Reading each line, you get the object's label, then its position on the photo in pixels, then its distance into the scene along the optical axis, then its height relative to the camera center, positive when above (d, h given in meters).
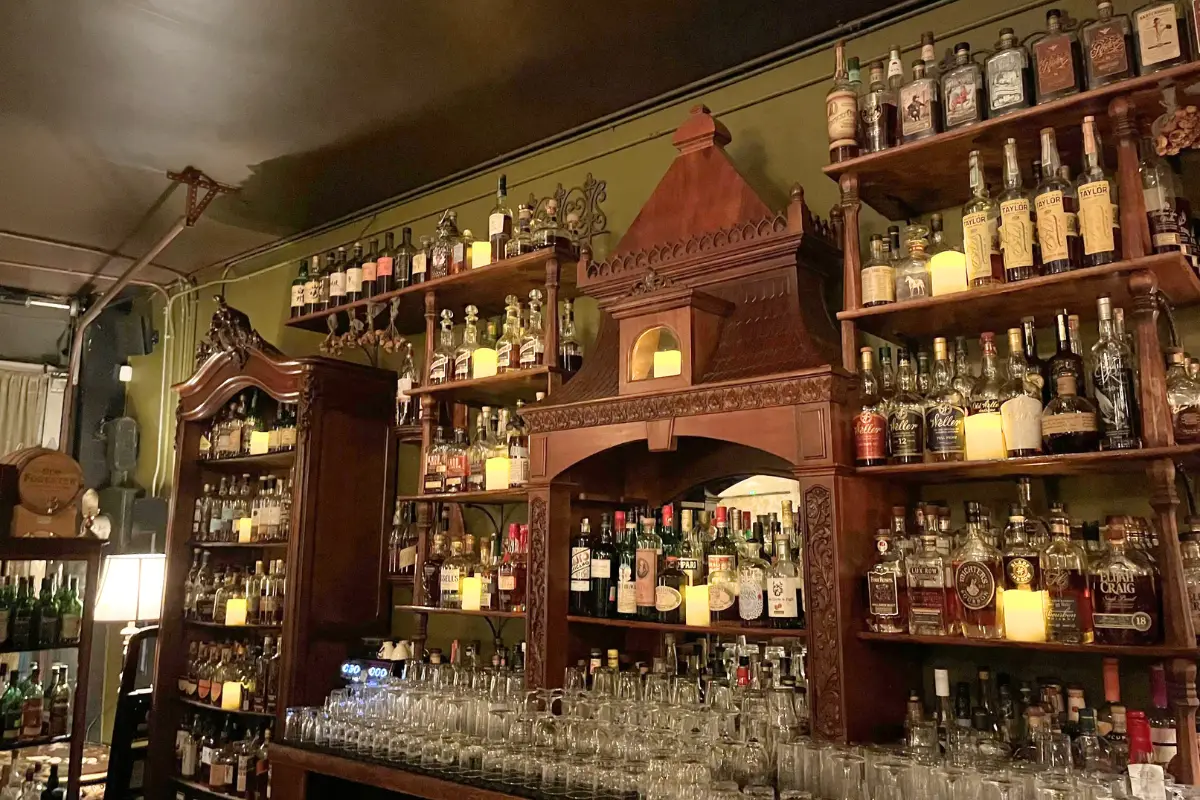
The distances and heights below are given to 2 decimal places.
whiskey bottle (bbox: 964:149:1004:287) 2.14 +0.74
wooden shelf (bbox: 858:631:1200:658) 1.76 -0.21
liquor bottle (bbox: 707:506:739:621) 2.48 -0.09
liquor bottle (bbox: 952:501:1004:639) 2.04 -0.10
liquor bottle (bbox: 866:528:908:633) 2.17 -0.12
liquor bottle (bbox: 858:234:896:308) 2.28 +0.67
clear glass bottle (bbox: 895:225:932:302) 2.26 +0.70
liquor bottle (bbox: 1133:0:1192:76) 1.92 +1.10
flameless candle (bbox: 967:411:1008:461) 2.08 +0.26
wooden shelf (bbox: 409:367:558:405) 3.11 +0.59
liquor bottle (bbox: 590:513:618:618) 2.82 -0.11
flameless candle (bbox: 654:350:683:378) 2.57 +0.53
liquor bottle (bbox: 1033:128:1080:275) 2.02 +0.75
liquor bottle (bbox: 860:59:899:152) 2.34 +1.13
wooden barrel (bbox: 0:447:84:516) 3.80 +0.30
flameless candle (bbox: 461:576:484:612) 3.12 -0.15
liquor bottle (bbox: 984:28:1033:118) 2.12 +1.12
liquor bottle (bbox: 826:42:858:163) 2.37 +1.13
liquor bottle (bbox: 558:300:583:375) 3.14 +0.71
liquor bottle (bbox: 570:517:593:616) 2.84 -0.11
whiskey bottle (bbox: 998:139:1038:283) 2.08 +0.73
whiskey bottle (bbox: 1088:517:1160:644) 1.83 -0.10
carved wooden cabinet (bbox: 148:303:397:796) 3.54 +0.16
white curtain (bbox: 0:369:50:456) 5.62 +0.89
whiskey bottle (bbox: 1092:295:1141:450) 1.92 +0.35
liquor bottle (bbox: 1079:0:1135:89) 1.98 +1.11
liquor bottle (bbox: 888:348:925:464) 2.21 +0.29
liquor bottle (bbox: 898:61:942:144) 2.25 +1.11
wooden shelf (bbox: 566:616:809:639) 2.28 -0.22
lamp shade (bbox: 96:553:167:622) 4.34 -0.19
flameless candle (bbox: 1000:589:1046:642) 1.95 -0.15
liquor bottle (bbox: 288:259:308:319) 4.05 +1.16
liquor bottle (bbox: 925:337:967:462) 2.16 +0.30
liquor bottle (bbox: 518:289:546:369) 3.13 +0.71
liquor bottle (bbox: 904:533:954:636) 2.10 -0.11
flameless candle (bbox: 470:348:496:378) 3.28 +0.68
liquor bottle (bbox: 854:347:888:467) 2.24 +0.28
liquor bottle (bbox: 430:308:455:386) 3.39 +0.69
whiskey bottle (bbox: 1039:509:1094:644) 1.92 -0.09
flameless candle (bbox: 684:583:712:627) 2.49 -0.16
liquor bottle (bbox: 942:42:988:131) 2.19 +1.12
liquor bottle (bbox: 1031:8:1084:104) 2.05 +1.11
